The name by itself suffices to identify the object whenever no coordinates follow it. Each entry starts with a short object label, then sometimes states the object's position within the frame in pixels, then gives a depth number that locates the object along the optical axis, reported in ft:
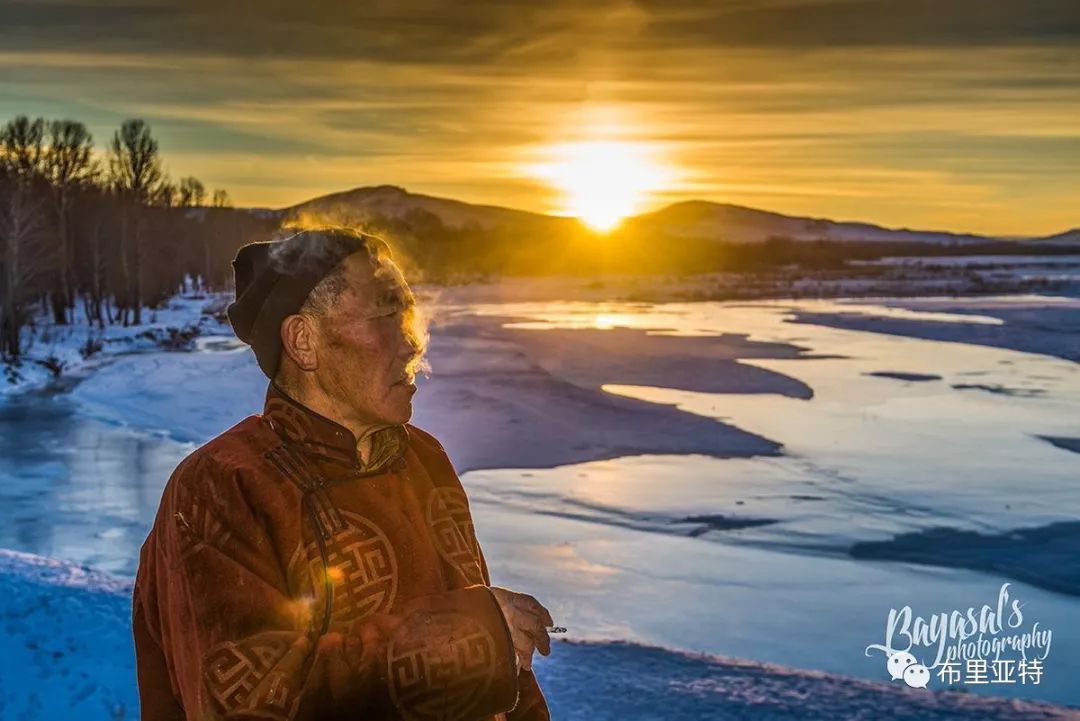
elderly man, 5.37
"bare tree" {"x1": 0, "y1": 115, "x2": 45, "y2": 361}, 96.94
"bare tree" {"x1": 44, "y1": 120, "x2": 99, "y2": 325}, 135.44
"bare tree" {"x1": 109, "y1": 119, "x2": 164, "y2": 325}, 162.09
